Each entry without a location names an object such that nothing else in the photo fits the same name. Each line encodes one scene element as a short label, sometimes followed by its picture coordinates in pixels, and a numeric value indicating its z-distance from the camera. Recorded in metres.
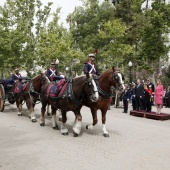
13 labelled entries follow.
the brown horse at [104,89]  8.57
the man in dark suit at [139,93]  15.21
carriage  13.48
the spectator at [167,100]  20.08
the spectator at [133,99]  16.59
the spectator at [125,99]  16.31
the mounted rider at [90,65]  9.23
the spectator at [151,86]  15.57
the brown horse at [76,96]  8.10
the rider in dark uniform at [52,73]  11.24
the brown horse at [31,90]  11.38
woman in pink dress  14.37
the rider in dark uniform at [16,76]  13.71
